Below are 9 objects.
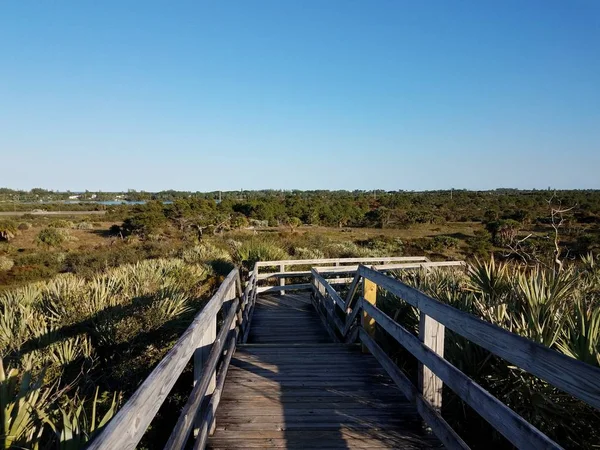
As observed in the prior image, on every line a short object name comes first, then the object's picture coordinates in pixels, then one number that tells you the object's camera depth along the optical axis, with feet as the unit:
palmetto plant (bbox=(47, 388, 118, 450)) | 7.65
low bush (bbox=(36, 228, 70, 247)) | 102.23
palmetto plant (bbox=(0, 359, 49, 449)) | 8.54
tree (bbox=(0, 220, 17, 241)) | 115.58
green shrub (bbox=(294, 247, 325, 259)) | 60.13
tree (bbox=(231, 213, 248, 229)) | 133.63
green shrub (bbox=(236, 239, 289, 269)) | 50.11
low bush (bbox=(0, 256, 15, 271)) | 69.65
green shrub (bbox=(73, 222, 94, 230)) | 155.19
